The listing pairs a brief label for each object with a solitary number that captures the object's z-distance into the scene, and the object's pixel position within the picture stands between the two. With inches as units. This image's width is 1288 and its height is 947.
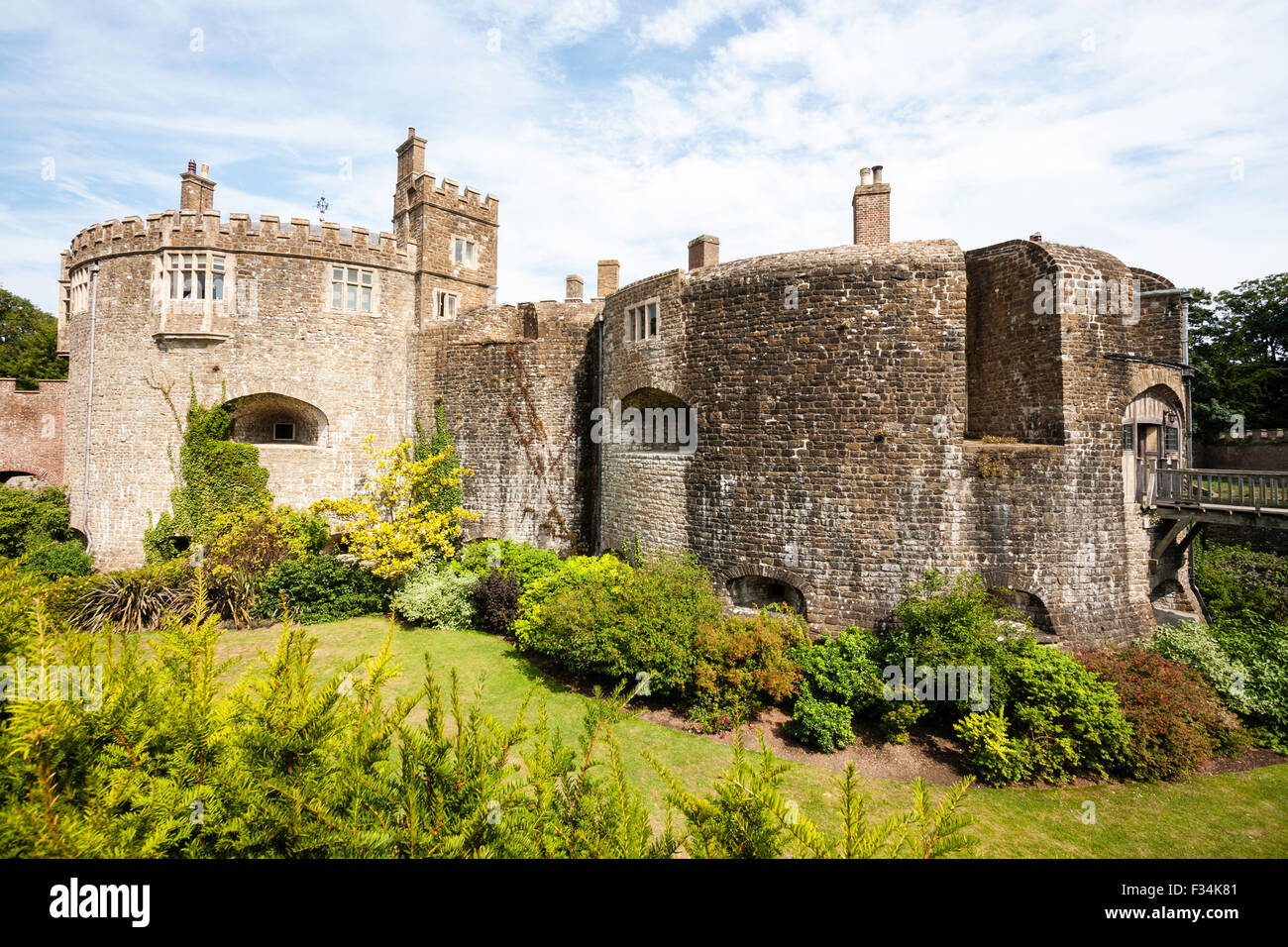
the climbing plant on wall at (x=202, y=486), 691.4
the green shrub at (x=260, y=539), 645.9
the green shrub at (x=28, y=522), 753.6
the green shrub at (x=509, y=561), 644.7
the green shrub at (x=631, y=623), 453.4
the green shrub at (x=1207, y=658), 427.8
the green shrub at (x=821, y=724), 412.5
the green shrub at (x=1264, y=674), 417.4
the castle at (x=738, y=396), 454.6
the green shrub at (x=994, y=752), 374.9
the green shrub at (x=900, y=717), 410.0
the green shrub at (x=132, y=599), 567.5
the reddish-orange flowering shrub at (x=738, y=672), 436.1
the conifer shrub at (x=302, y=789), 116.8
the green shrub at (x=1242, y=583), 546.0
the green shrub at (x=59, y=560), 689.0
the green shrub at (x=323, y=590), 644.7
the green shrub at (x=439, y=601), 634.2
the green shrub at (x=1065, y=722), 375.9
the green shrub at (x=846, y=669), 426.0
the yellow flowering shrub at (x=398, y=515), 654.5
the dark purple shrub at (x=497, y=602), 612.4
